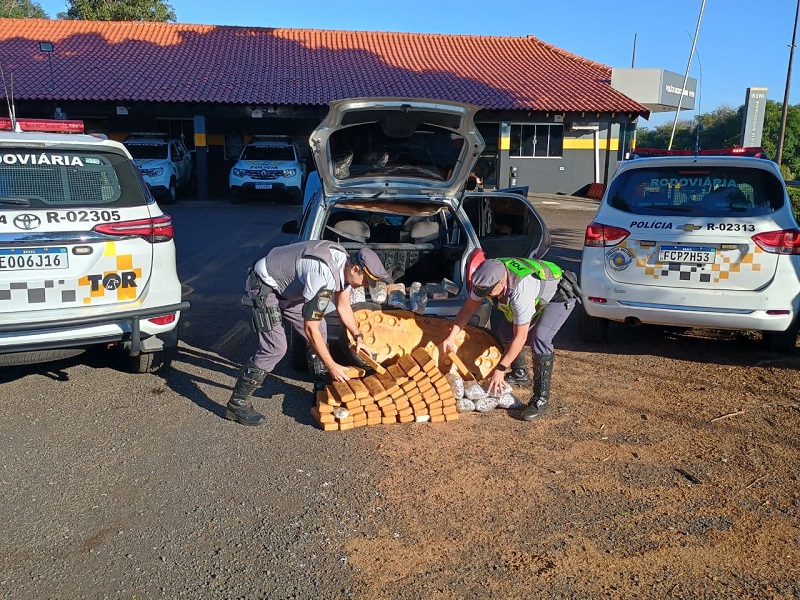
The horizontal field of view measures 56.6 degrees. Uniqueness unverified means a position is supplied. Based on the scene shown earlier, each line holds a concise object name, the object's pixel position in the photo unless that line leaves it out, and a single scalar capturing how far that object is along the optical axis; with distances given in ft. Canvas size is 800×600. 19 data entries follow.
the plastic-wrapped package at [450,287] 18.19
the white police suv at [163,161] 62.34
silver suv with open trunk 18.30
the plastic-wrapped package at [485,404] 16.44
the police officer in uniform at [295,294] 14.38
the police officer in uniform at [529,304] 14.69
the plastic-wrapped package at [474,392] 16.52
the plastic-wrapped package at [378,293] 18.31
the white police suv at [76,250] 15.02
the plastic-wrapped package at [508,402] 16.60
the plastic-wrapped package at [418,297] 17.75
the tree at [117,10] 120.26
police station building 70.90
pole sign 44.70
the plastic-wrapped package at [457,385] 16.46
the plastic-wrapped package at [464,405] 16.35
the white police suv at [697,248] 18.93
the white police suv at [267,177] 63.93
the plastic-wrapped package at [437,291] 17.93
